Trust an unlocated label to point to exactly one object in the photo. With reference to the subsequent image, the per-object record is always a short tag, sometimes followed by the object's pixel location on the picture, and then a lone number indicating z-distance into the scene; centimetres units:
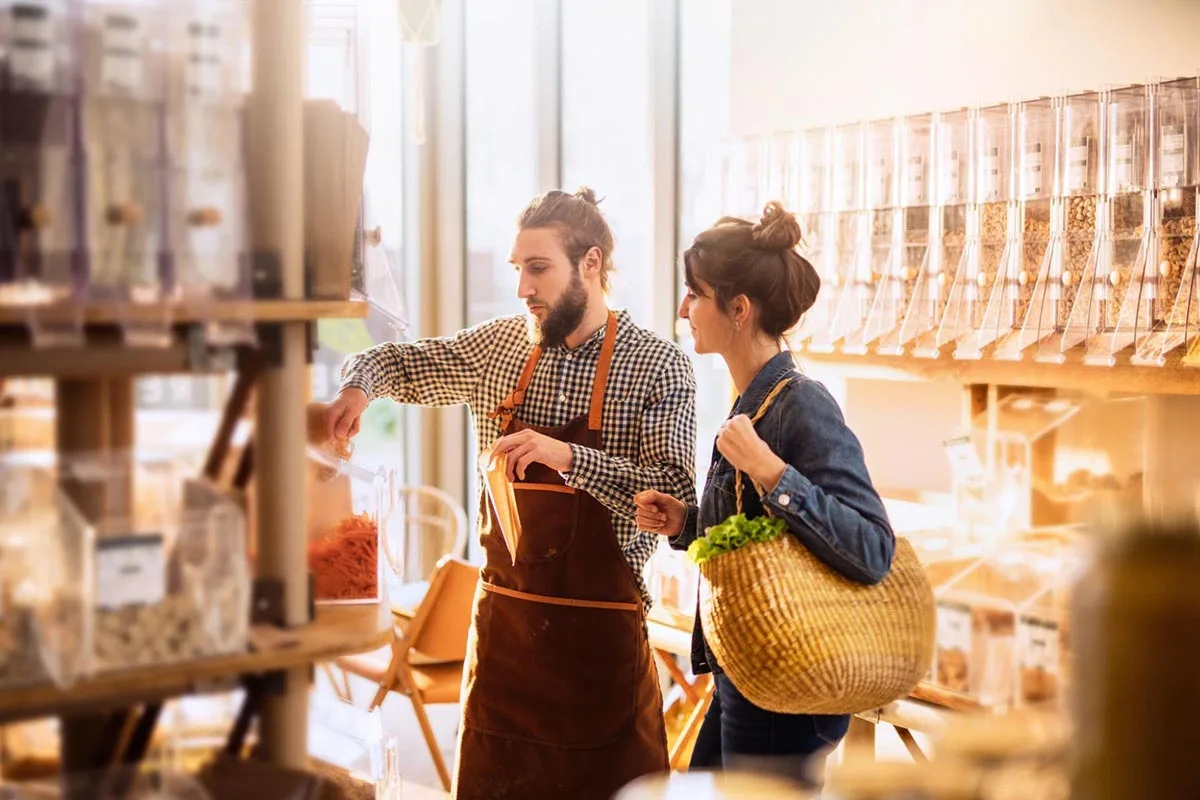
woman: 200
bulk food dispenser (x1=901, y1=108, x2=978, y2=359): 285
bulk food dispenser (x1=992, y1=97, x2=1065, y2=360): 267
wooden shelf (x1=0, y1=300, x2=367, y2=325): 135
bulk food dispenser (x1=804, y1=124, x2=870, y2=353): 309
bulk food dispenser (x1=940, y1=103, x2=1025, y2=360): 275
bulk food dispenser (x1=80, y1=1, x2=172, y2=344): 135
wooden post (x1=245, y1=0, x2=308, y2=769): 154
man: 269
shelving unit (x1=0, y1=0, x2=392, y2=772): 138
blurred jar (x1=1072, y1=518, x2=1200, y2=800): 82
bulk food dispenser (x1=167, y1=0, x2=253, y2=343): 139
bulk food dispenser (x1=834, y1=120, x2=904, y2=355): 302
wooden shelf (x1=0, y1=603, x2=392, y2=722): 133
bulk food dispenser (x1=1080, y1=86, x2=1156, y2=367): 249
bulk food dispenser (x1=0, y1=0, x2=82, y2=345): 131
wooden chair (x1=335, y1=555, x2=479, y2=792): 376
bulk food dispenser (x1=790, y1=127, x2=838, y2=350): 318
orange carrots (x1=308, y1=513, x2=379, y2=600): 170
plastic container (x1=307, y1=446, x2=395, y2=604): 170
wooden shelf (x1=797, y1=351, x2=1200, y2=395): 240
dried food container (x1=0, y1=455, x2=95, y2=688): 132
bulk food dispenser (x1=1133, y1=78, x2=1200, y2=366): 241
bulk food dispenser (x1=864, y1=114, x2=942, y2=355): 293
